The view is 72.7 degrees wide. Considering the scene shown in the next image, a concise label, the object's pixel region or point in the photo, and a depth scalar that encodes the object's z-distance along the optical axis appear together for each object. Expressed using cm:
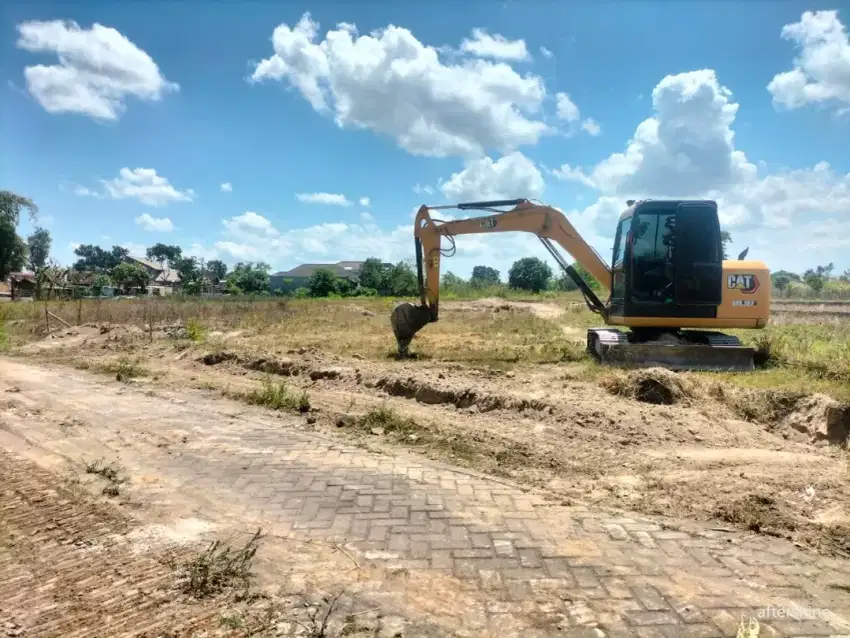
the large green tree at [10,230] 4225
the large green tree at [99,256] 12344
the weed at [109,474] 521
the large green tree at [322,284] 6744
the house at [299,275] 9288
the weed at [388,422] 726
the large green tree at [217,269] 9214
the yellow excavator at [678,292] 1082
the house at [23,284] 5484
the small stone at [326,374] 1049
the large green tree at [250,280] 7744
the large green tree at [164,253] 12388
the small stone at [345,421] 762
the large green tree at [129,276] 7138
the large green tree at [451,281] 4649
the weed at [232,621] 320
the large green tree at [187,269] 8225
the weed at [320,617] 313
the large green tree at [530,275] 5959
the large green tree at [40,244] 7666
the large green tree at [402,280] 5425
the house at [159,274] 9075
